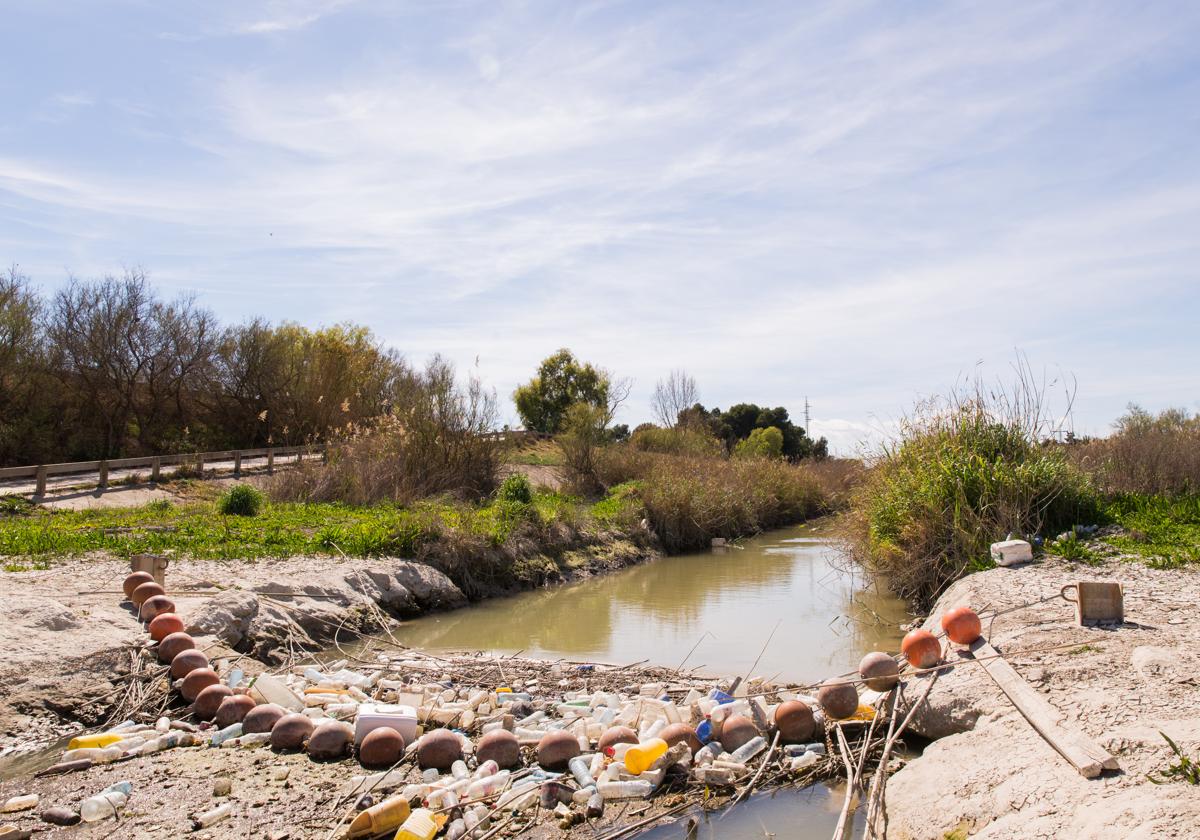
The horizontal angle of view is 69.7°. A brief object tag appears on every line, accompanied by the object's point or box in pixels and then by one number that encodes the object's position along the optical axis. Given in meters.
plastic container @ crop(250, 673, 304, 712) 6.18
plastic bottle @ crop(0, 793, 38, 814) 4.54
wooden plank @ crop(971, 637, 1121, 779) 3.82
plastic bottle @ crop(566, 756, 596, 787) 4.74
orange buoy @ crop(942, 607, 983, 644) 6.17
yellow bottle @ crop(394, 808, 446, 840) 4.03
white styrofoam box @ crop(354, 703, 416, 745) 5.38
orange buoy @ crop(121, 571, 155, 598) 7.97
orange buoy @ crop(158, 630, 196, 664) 7.00
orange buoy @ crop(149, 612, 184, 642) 7.29
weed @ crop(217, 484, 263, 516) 15.64
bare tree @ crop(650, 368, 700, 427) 37.19
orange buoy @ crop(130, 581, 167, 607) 7.85
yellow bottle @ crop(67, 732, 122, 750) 5.53
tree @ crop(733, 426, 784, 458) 32.72
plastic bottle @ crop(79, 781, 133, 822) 4.43
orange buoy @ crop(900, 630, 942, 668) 5.93
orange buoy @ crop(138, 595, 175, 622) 7.57
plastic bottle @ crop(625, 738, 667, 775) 4.82
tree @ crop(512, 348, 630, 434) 45.62
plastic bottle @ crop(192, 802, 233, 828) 4.35
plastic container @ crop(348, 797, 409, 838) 4.13
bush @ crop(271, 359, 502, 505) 17.92
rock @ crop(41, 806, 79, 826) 4.39
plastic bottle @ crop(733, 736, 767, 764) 5.09
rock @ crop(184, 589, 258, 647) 8.05
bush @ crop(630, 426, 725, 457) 29.81
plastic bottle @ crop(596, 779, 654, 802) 4.67
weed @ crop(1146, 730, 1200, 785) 3.50
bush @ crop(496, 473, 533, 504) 17.75
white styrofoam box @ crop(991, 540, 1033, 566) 8.69
